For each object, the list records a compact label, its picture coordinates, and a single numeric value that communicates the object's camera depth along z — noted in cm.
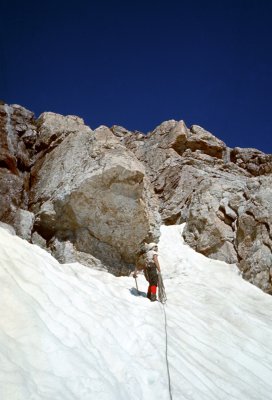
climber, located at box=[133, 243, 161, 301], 1065
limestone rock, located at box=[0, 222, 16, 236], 1228
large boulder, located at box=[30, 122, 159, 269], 1409
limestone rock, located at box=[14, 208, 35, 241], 1355
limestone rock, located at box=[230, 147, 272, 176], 2971
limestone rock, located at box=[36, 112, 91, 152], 1883
